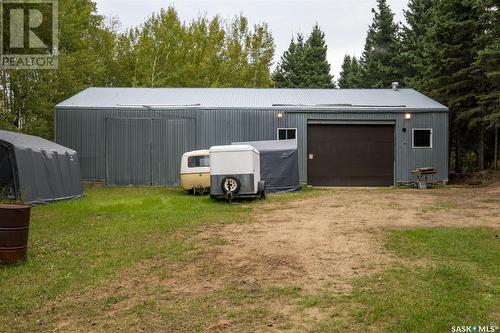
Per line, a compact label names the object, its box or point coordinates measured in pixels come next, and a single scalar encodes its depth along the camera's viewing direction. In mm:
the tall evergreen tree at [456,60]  23516
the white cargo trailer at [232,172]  15258
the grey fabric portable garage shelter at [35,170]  14266
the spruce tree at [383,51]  37969
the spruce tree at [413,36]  34088
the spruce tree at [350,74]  46325
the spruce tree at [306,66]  47969
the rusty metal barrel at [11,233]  7031
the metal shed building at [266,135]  23188
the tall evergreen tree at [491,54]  19438
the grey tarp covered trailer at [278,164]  19625
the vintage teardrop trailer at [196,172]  18828
